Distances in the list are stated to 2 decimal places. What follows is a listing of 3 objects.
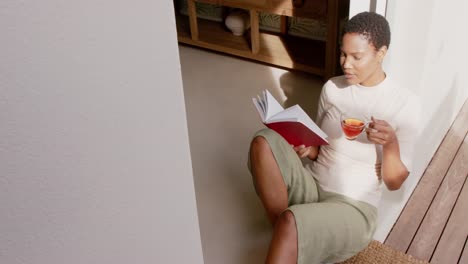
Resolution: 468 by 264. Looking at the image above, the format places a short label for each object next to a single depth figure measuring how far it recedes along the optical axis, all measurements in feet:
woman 5.04
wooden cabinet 9.70
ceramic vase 11.96
